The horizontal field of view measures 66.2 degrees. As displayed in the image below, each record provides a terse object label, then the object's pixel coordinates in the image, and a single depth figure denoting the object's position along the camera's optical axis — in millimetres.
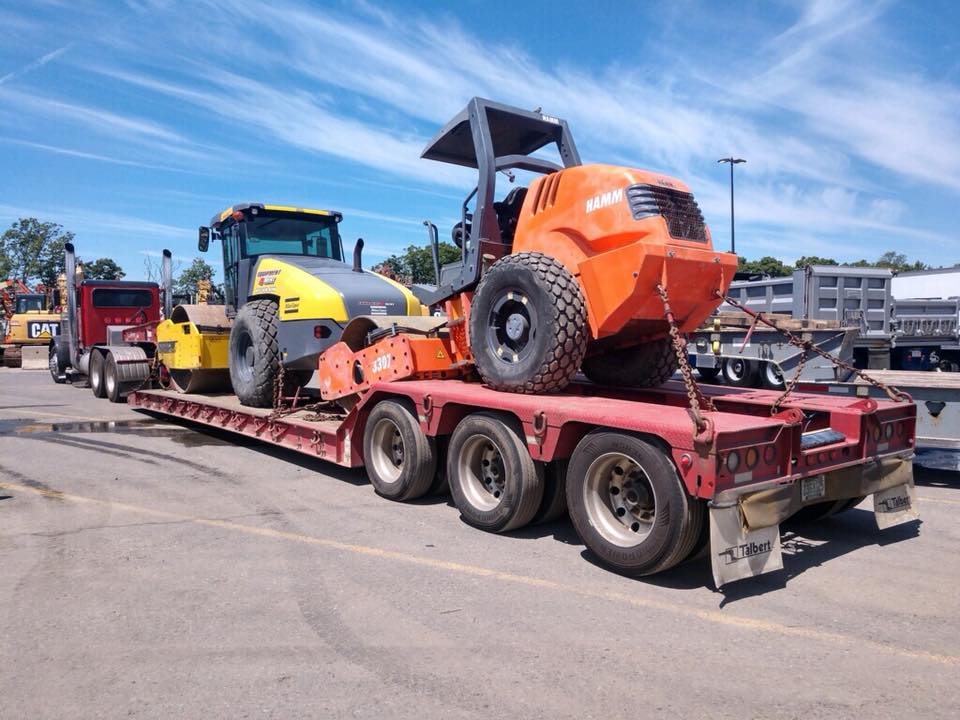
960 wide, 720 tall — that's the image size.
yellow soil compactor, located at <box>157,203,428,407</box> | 8672
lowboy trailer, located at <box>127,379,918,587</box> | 4293
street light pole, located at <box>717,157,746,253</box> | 29766
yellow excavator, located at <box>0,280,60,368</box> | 27719
